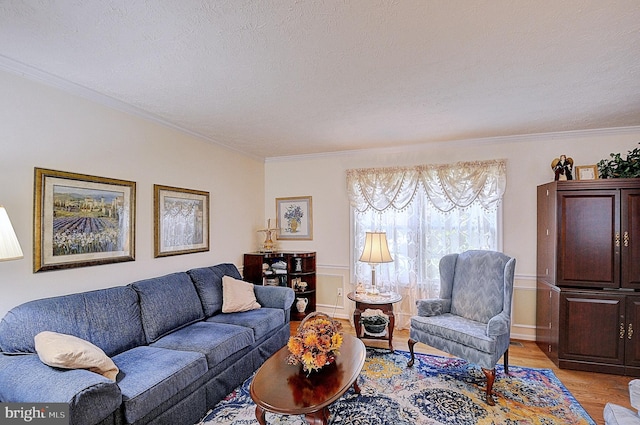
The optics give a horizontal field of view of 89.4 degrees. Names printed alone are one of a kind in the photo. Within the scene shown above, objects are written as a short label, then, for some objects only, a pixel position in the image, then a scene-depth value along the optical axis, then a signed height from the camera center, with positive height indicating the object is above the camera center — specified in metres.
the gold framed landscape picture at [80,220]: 2.31 -0.05
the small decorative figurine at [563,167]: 3.50 +0.50
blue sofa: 1.71 -0.98
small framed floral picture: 4.90 -0.08
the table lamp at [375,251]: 3.76 -0.44
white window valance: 3.94 +0.37
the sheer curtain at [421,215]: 3.98 -0.03
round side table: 3.49 -1.01
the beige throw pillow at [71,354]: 1.79 -0.80
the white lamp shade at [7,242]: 1.66 -0.15
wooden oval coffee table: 1.78 -1.05
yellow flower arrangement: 2.06 -0.86
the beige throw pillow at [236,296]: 3.36 -0.89
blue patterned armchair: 2.65 -0.94
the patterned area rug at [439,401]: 2.31 -1.47
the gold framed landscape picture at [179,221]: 3.26 -0.08
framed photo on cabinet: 3.54 +0.45
